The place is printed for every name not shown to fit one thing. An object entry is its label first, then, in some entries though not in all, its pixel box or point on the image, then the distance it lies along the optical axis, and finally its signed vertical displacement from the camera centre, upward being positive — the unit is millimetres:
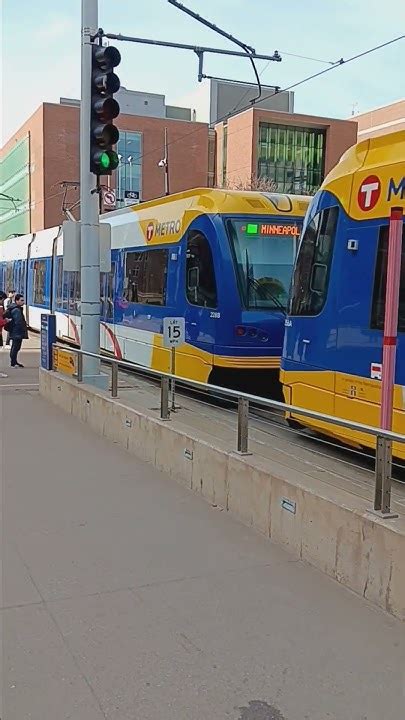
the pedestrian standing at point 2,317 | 16719 -851
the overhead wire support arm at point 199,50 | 10664 +3542
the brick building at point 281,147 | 75688 +15178
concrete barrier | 4270 -1590
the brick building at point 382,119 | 88125 +21502
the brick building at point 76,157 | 75625 +13690
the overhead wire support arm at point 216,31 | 10484 +3706
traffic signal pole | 10695 +140
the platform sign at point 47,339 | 12570 -992
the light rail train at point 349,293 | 6078 -30
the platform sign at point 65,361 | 11318 -1273
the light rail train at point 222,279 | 10008 +106
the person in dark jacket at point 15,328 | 16516 -1074
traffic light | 9695 +2335
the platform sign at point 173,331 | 8992 -567
